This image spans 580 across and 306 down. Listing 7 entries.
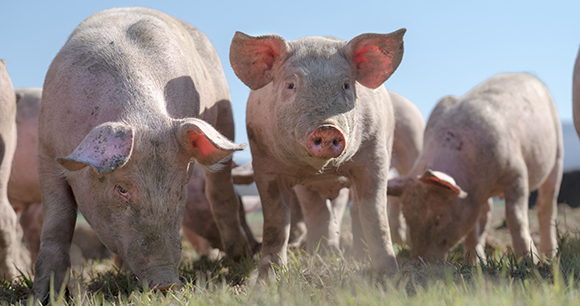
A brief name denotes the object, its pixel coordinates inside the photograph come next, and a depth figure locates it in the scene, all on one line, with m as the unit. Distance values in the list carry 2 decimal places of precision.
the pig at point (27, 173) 7.86
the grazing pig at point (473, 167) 5.95
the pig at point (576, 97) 5.31
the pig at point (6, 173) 5.37
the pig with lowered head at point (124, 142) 3.53
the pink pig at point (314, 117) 3.98
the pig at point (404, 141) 8.84
